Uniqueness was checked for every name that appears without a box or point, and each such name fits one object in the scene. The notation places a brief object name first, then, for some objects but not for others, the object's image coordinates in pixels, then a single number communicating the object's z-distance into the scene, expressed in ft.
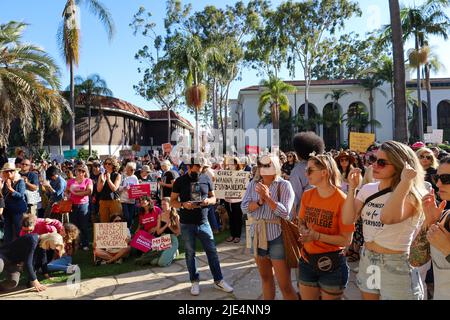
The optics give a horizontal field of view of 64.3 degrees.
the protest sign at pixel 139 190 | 25.64
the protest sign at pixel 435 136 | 43.63
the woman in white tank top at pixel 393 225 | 7.96
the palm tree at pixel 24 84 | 37.47
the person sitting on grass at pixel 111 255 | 21.18
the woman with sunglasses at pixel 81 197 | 23.87
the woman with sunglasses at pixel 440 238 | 7.73
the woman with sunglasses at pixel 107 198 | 24.41
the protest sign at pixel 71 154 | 57.59
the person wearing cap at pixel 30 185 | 24.36
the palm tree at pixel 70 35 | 53.98
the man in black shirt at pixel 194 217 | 15.43
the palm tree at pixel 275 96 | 96.84
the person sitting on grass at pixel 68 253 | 19.54
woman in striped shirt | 11.71
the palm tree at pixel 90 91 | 105.28
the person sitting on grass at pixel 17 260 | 16.94
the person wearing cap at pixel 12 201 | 21.50
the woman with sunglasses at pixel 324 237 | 9.54
